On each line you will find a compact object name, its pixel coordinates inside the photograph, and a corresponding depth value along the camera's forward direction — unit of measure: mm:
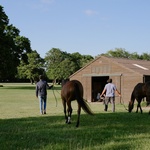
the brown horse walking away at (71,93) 10972
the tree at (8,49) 59000
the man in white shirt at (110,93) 17016
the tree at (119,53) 115125
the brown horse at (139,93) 16047
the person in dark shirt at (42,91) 16469
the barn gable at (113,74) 31922
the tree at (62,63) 106812
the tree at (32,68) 106938
